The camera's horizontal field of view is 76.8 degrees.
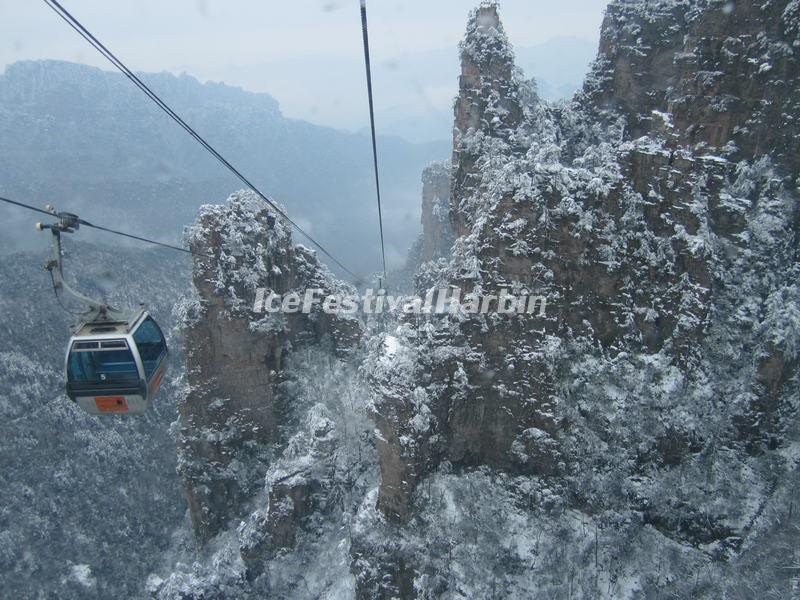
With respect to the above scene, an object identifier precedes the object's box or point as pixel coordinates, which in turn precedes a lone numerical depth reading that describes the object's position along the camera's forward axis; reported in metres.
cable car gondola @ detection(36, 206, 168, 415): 15.28
